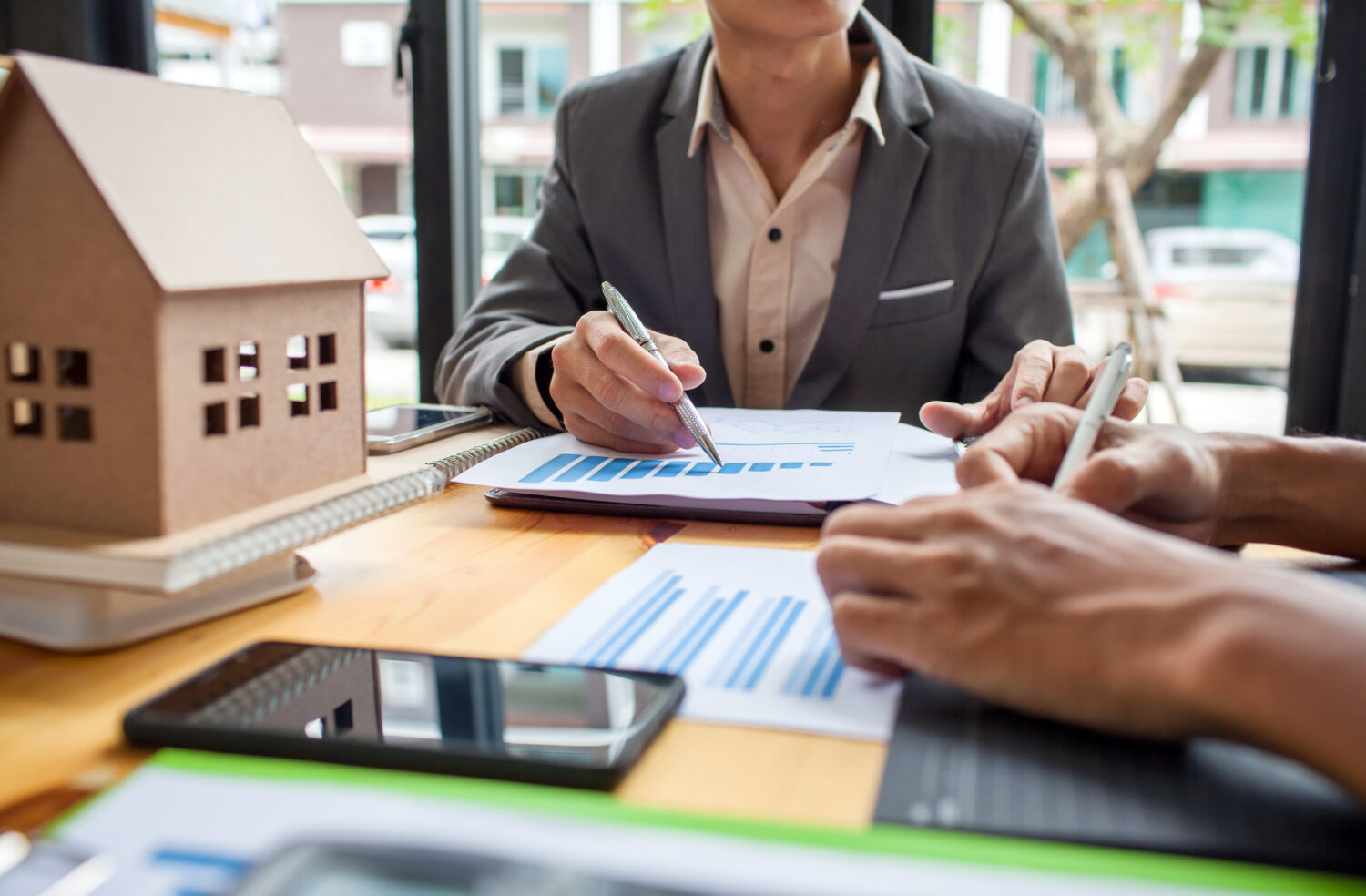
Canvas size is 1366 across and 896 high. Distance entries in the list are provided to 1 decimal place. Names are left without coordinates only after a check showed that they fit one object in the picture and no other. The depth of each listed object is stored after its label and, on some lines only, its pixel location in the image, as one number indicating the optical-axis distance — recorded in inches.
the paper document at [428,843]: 11.8
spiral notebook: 18.7
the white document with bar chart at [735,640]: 17.1
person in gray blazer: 52.2
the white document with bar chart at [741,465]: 30.5
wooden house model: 19.2
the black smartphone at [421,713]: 14.9
